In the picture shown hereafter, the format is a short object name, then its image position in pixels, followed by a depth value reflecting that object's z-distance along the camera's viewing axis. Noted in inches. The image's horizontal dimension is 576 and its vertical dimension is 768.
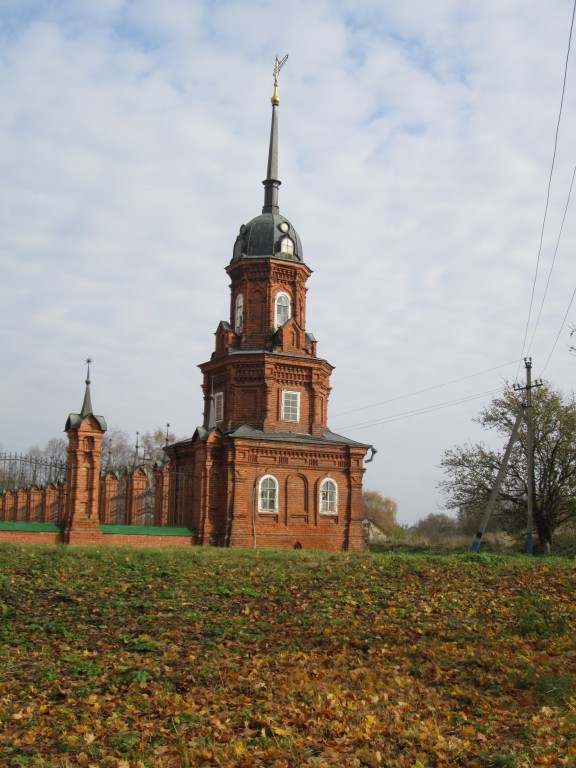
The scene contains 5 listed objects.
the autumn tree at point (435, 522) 3954.0
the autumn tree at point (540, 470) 1497.3
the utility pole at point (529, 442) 1206.9
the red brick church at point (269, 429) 1162.0
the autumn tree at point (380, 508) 3754.4
